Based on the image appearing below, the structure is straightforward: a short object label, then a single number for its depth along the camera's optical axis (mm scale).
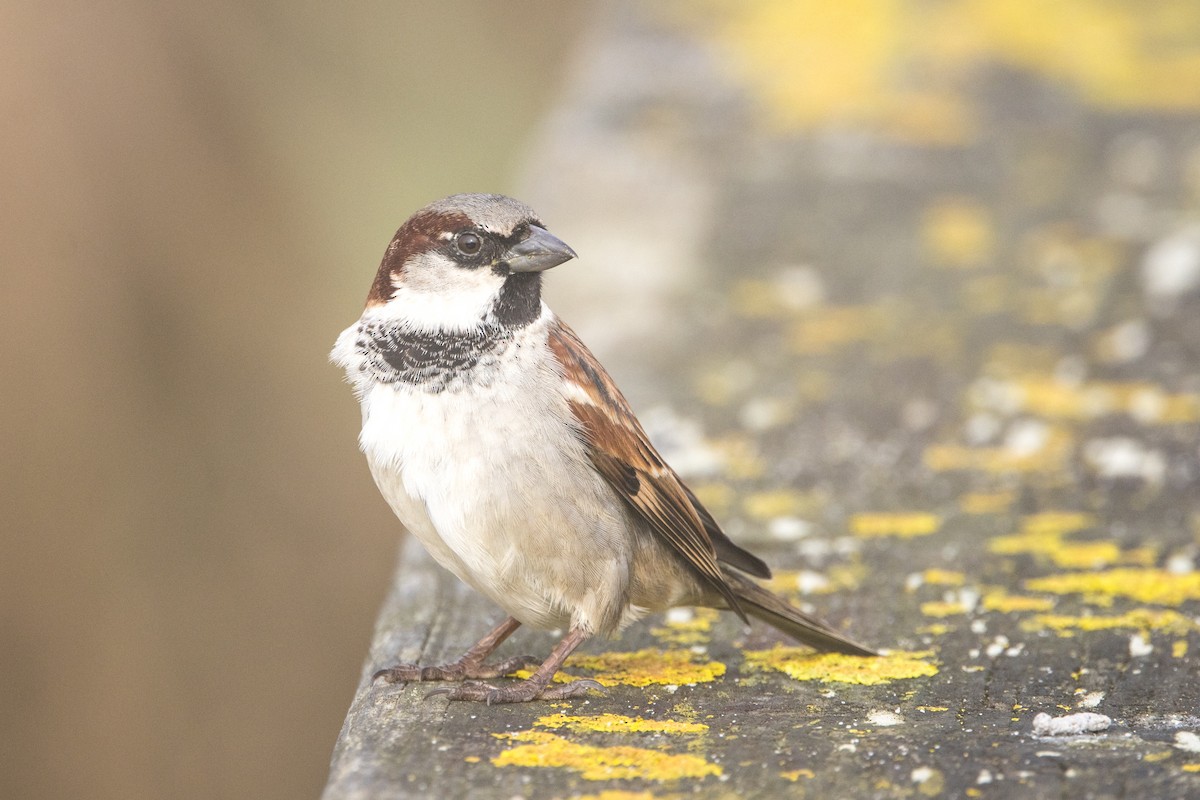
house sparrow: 5516
